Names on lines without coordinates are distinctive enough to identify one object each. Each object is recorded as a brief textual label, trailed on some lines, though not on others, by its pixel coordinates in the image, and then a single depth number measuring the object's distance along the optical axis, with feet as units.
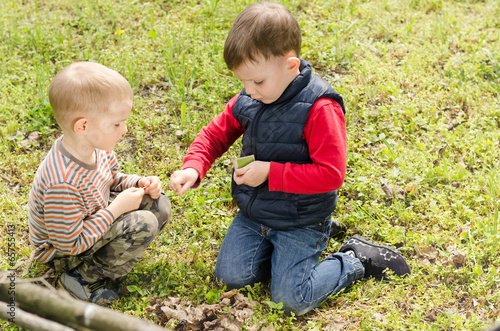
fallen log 4.99
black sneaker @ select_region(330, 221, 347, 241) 10.73
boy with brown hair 8.32
